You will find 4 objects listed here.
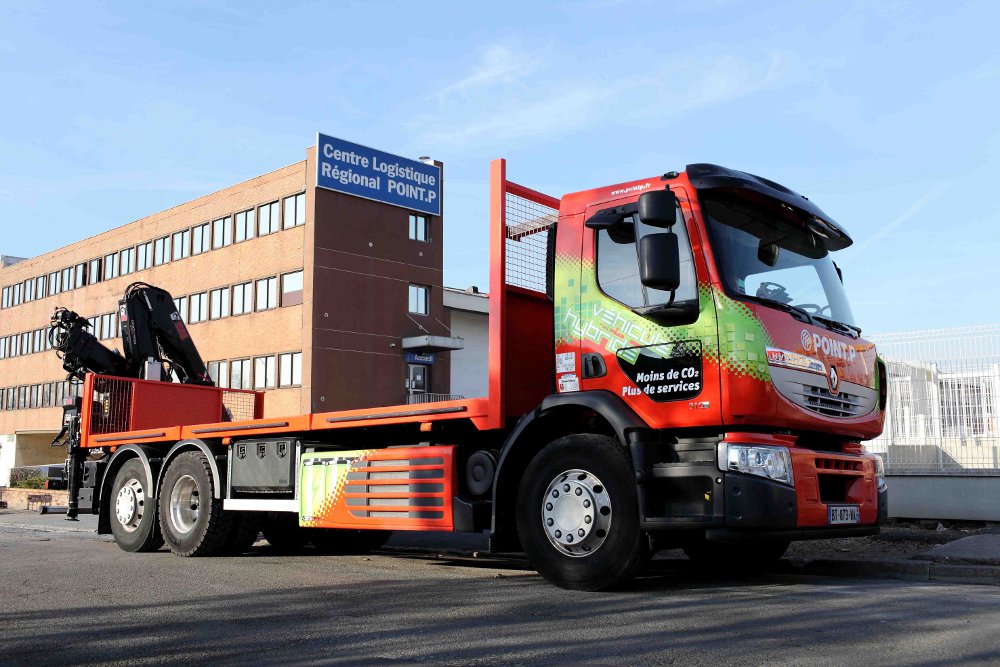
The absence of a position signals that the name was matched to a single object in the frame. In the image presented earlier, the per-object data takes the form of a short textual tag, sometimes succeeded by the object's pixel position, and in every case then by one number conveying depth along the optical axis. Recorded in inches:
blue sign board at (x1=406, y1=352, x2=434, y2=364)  1707.7
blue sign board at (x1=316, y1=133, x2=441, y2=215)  1592.0
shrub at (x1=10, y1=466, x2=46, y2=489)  1348.4
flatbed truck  261.4
